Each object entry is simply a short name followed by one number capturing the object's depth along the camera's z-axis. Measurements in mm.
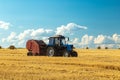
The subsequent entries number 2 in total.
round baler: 40250
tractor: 38250
